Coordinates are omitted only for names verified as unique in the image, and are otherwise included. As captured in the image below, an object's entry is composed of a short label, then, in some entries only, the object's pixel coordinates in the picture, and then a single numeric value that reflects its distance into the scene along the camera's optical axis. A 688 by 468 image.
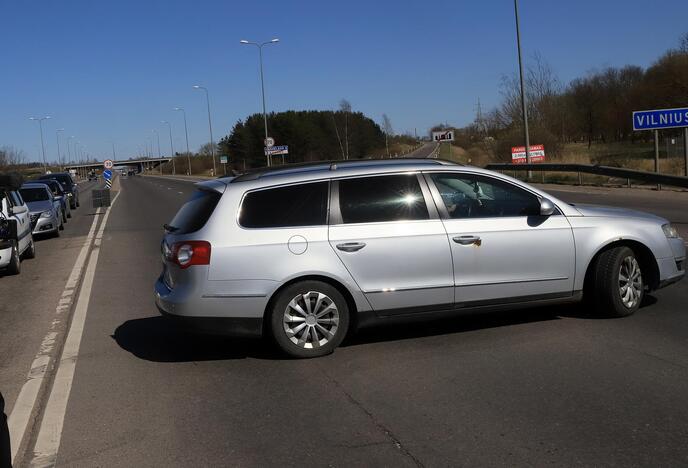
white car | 11.70
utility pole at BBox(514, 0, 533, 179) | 30.54
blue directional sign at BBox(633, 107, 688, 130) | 24.33
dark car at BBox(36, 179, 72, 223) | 23.50
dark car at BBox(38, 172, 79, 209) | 31.70
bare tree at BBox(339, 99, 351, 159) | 89.62
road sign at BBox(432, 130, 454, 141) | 42.90
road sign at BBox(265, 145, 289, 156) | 56.44
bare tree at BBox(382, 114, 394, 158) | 92.38
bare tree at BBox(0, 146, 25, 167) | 90.99
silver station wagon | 5.73
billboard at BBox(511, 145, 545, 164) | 32.19
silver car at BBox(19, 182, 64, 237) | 17.59
